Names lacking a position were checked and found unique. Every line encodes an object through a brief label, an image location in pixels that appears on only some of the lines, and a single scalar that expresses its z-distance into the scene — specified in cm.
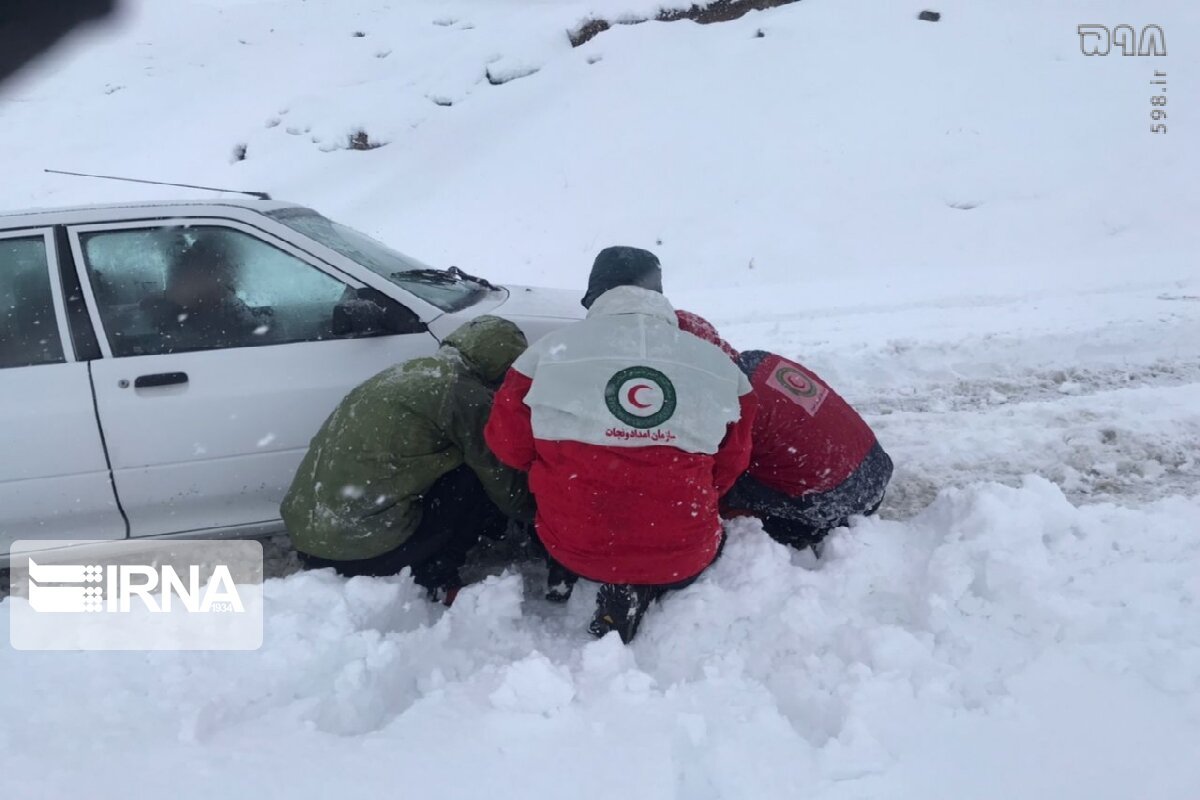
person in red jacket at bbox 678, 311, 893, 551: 320
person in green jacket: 306
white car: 336
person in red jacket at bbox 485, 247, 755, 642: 265
